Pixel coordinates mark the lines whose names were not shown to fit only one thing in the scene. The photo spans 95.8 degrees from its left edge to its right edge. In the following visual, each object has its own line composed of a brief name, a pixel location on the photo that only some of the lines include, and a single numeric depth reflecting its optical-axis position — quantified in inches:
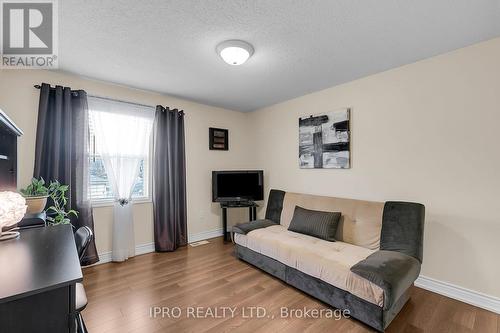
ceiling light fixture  80.8
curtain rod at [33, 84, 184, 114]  101.3
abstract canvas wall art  121.6
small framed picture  162.6
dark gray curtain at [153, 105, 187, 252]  134.8
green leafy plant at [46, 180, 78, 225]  87.2
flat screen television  154.9
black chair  52.0
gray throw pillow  105.6
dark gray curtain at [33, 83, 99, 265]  100.9
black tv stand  153.3
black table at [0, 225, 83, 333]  31.7
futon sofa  69.9
